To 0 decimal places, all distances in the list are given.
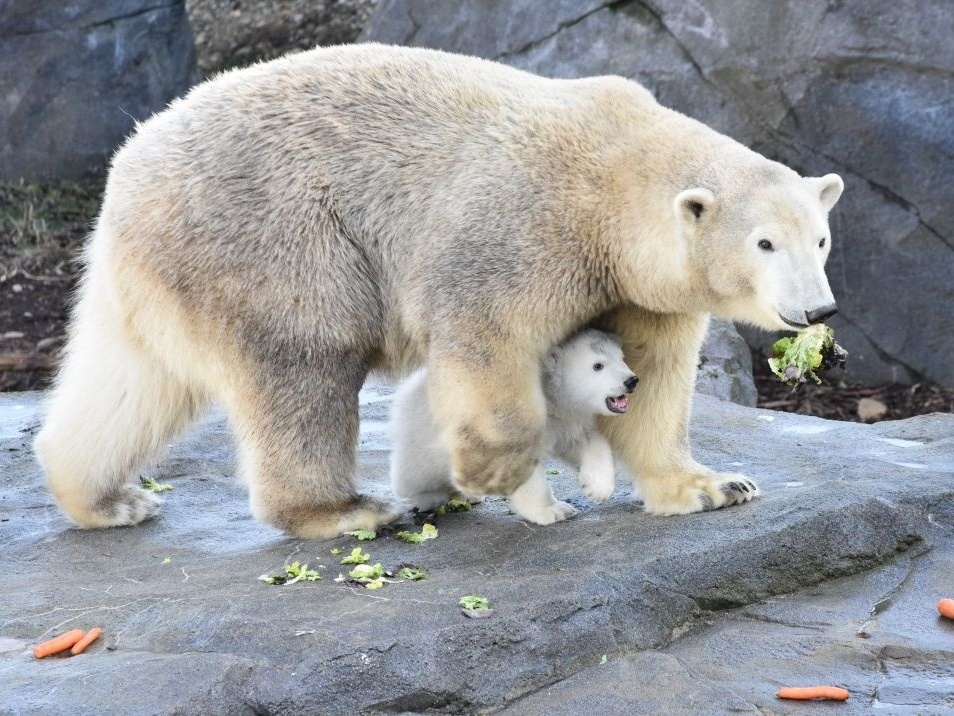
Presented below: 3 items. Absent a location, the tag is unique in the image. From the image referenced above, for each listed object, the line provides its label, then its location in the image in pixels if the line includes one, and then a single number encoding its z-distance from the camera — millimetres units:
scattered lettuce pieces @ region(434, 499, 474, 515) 12547
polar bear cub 11391
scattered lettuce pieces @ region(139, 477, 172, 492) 13758
